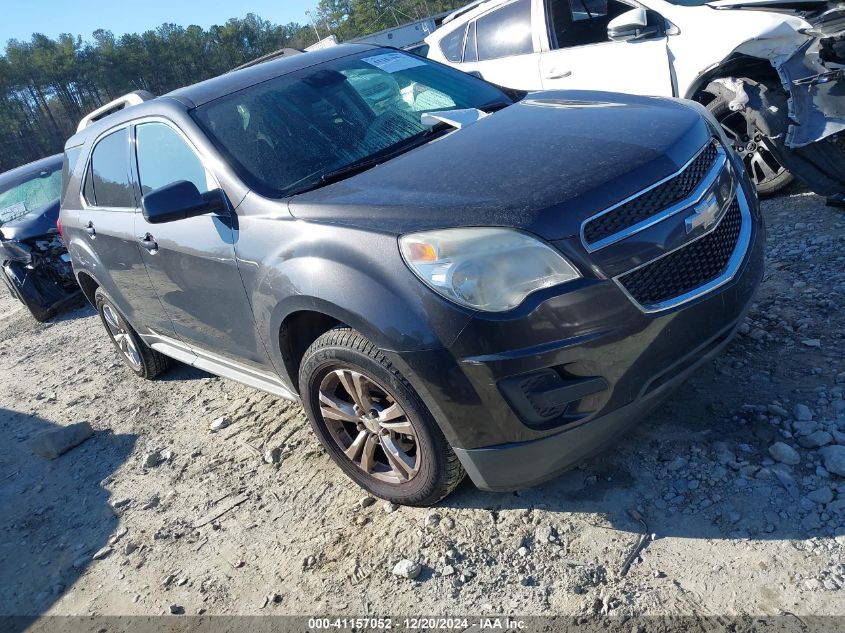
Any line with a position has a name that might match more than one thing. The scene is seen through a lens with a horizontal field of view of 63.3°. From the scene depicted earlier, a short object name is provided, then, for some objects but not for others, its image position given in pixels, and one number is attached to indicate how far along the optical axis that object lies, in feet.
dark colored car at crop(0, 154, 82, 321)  26.21
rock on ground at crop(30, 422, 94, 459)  14.06
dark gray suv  7.09
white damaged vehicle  13.21
